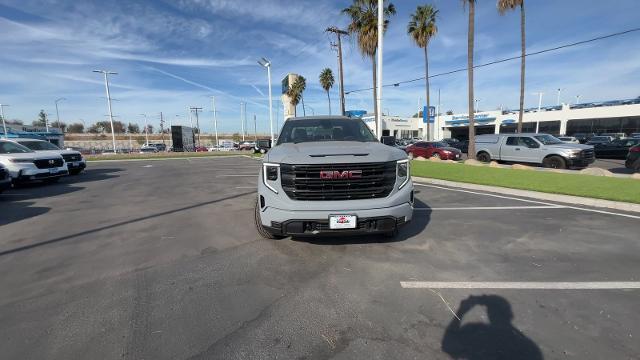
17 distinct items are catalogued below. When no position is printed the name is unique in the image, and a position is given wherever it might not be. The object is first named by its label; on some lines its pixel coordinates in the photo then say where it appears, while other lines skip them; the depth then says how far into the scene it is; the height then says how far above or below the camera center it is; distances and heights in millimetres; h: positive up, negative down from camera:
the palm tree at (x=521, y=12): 20328 +8387
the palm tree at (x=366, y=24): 24500 +9618
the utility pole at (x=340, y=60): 28688 +7940
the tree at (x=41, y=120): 106438 +13133
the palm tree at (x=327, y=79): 44125 +9388
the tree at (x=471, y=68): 17516 +4028
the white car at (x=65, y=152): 12912 +222
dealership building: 41031 +2489
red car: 19792 -675
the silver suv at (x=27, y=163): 10391 -152
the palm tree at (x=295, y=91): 49125 +8809
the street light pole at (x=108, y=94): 37569 +7450
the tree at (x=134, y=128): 143625 +12091
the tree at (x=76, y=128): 134538 +12404
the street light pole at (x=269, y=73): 29875 +7289
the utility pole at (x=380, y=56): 12294 +3537
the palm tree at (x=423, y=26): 27234 +10227
